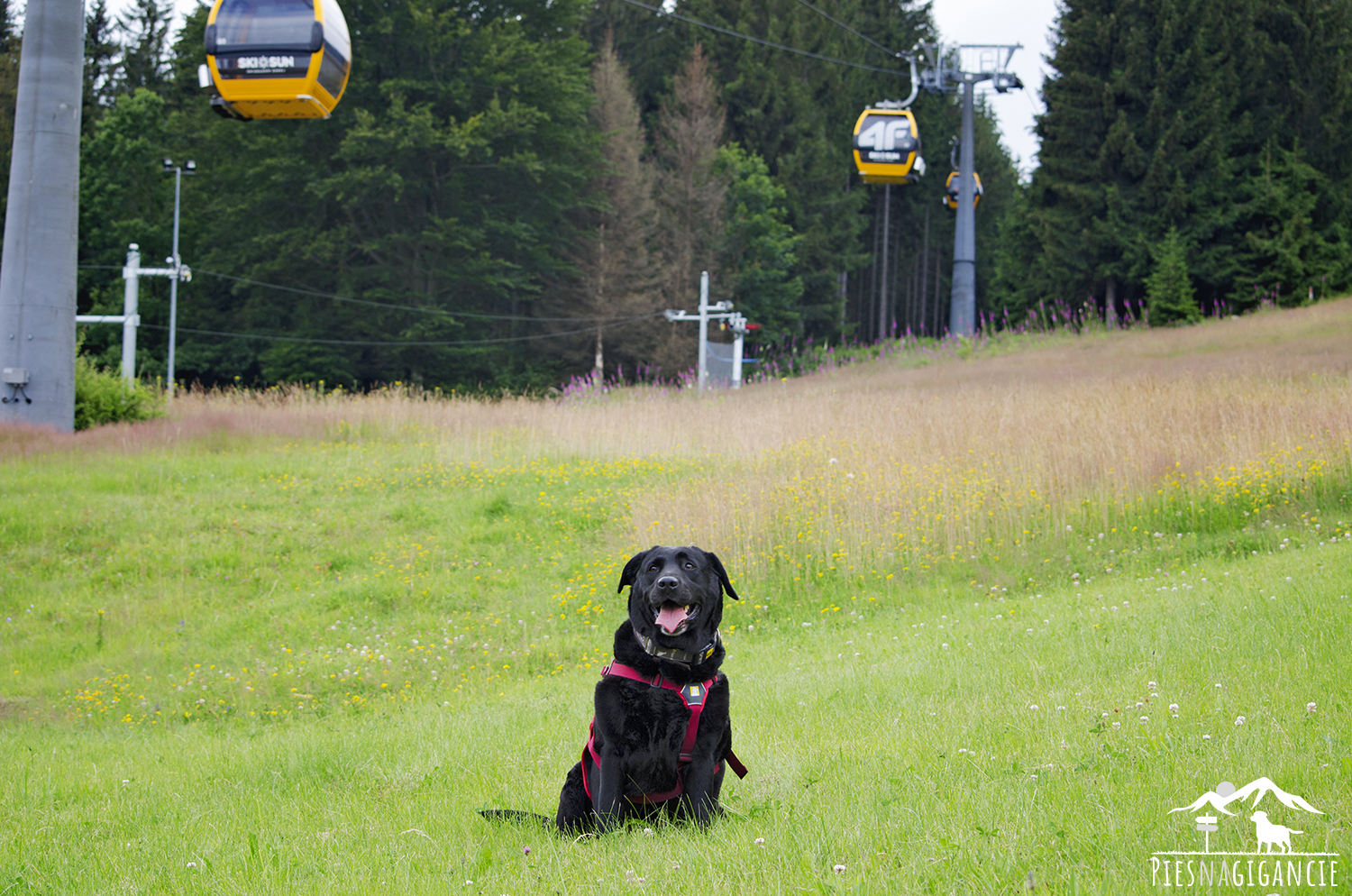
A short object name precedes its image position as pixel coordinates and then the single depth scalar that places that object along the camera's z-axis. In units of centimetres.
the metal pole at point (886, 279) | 5841
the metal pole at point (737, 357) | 3316
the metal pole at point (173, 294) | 3428
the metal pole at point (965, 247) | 3541
